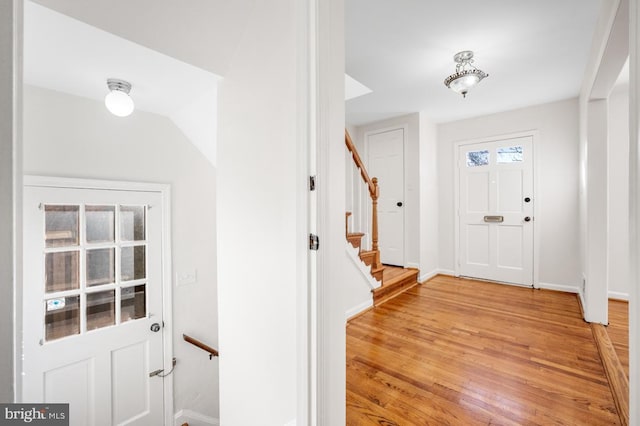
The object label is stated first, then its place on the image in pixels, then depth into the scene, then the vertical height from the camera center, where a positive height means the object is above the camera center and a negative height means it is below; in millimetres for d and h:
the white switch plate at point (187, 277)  2537 -598
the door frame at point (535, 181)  3701 +435
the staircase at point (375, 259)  2969 -532
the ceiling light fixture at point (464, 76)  2461 +1263
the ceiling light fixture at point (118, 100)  1596 +678
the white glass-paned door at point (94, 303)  1870 -690
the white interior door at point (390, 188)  4230 +398
